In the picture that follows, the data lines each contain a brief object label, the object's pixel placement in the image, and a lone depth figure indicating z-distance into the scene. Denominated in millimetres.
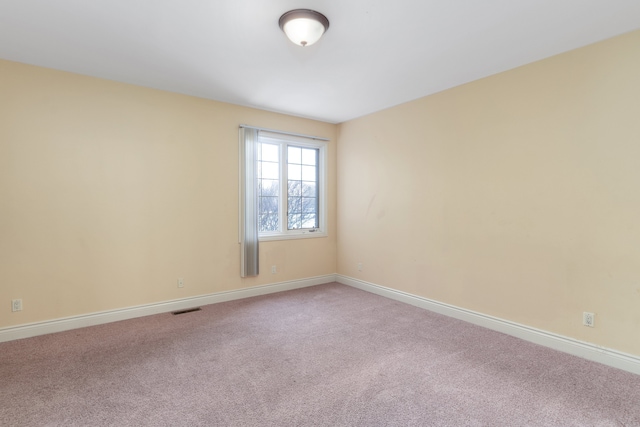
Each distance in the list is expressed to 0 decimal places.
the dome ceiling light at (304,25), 2201
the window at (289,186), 4637
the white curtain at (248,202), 4289
